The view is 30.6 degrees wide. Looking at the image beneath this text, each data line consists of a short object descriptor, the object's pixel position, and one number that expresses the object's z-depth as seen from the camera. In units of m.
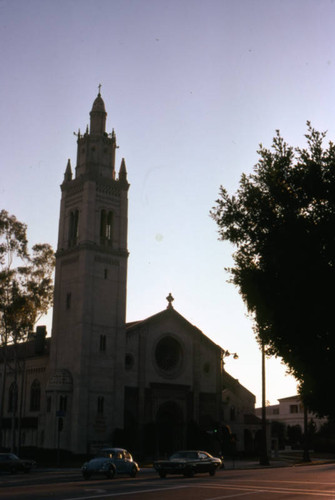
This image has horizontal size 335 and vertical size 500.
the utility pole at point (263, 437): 47.69
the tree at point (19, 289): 49.59
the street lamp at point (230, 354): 52.50
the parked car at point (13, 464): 36.00
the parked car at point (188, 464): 31.33
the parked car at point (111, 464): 29.99
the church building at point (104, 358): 51.88
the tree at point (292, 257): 19.59
